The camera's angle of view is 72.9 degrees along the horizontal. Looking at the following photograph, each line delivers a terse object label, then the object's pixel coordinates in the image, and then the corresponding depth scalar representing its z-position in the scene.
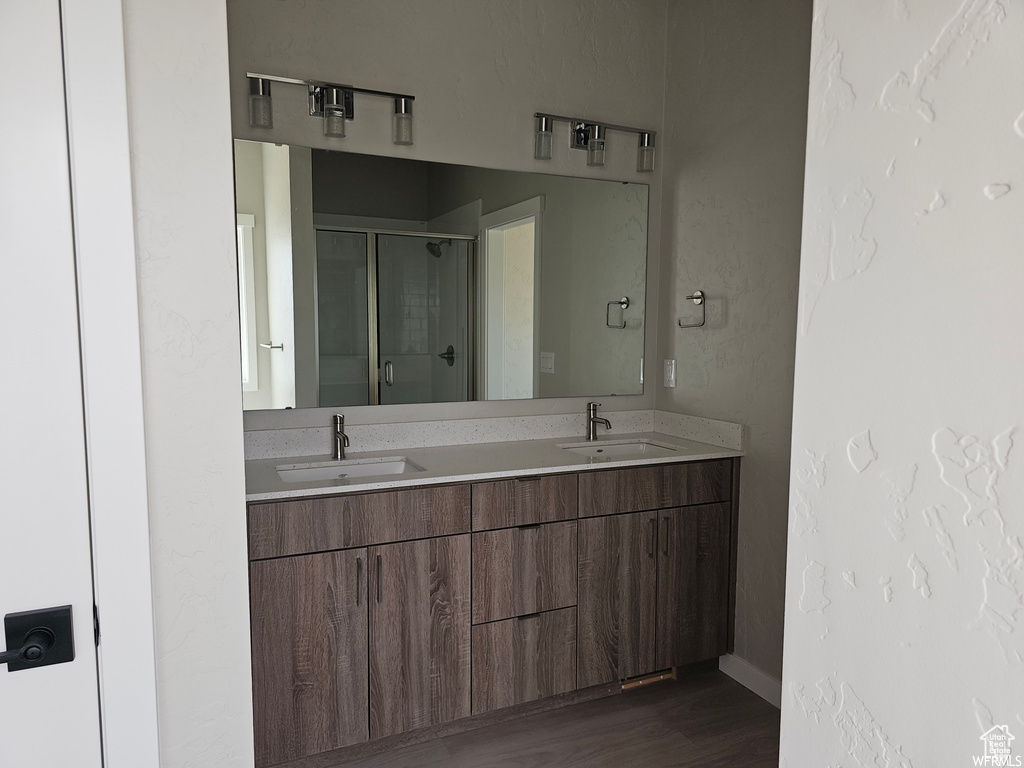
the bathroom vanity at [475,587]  2.05
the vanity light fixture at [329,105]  2.30
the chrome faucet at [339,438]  2.46
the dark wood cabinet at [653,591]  2.51
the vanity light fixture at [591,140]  2.76
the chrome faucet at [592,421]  2.94
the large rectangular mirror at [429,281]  2.44
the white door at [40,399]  1.00
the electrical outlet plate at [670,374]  3.09
